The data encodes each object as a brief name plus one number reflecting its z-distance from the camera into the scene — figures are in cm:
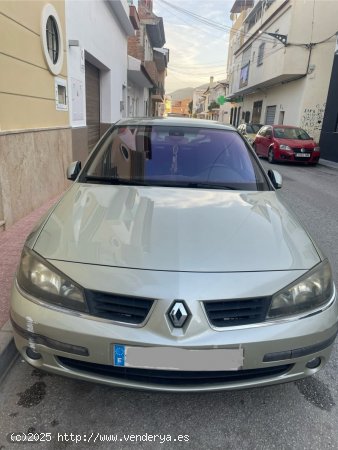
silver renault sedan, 162
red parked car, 1316
